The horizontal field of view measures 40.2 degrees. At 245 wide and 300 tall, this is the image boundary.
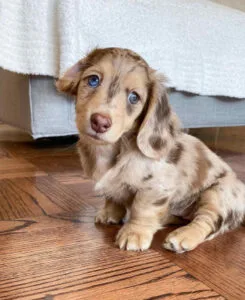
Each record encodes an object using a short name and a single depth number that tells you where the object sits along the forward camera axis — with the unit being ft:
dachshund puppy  1.06
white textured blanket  1.98
